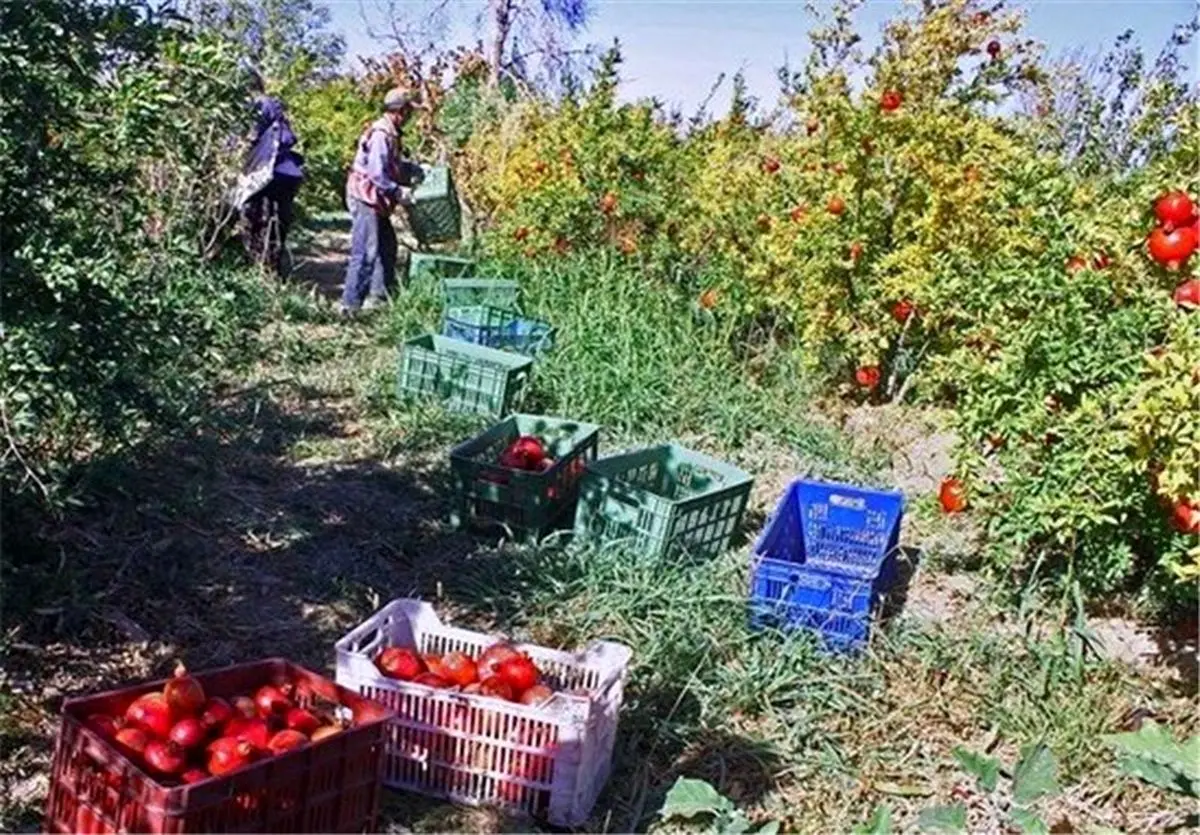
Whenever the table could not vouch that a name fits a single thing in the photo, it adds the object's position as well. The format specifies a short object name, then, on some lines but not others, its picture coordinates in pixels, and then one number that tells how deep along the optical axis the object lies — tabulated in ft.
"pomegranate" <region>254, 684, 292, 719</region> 7.96
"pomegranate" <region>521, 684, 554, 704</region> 8.91
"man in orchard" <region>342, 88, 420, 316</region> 24.52
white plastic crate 8.79
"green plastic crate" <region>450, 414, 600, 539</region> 13.55
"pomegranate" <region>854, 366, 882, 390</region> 19.53
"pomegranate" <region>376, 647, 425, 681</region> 9.18
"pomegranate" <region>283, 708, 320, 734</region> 7.85
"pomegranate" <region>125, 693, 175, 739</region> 7.41
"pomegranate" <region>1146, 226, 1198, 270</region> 11.09
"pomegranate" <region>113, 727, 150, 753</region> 7.21
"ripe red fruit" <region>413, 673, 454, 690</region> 9.07
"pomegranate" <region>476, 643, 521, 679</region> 9.25
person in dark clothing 24.49
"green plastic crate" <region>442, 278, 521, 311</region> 22.20
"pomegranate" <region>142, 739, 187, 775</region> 7.09
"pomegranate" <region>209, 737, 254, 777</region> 7.22
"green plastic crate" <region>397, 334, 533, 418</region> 17.48
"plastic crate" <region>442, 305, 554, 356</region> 20.04
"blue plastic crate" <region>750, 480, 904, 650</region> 11.47
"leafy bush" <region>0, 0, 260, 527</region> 8.52
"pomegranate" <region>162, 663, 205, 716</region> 7.56
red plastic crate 6.84
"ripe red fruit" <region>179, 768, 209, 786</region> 7.02
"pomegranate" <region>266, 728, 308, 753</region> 7.43
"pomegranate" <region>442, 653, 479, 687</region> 9.22
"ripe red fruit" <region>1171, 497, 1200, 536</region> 9.85
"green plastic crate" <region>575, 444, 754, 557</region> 12.88
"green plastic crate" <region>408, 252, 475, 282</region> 25.30
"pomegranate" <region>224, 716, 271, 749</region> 7.49
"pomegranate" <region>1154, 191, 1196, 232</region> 11.06
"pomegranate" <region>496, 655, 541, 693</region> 9.11
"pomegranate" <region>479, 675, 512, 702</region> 9.00
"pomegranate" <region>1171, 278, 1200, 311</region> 10.48
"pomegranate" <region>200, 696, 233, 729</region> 7.55
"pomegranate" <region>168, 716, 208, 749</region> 7.30
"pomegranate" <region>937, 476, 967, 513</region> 13.12
